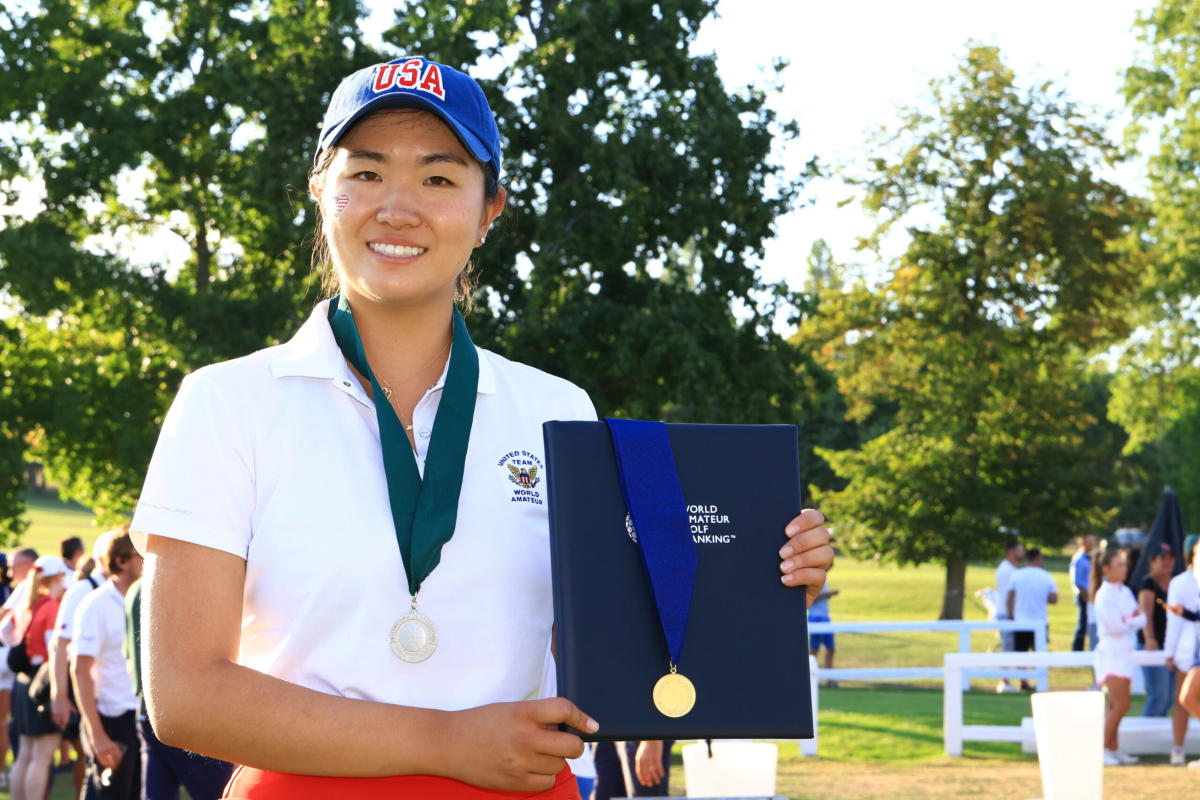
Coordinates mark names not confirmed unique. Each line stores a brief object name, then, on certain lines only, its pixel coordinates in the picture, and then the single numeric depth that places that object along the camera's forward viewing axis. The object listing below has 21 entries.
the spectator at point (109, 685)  8.84
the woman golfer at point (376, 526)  1.98
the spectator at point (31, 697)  10.38
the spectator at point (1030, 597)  21.41
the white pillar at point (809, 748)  14.42
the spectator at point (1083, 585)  22.67
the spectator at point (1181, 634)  13.73
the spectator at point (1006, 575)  23.28
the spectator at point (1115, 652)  13.98
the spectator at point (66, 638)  9.64
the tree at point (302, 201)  23.81
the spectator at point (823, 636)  23.12
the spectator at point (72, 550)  14.33
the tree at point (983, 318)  37.03
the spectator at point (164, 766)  6.88
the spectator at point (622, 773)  7.95
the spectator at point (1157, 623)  16.98
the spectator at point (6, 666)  12.09
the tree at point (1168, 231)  37.38
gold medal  2.17
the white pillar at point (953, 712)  14.71
